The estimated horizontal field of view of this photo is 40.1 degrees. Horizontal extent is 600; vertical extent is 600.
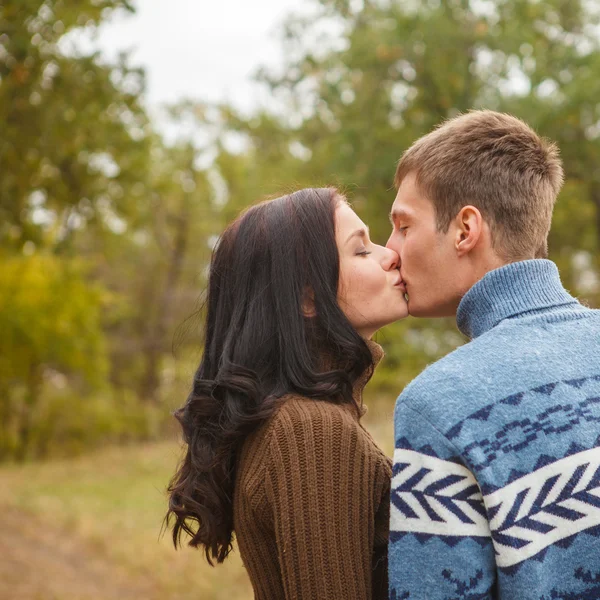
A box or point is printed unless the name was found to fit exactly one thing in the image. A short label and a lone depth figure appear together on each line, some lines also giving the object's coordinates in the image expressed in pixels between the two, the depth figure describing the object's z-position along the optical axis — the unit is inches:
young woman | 85.4
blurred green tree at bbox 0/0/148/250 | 233.0
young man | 71.0
